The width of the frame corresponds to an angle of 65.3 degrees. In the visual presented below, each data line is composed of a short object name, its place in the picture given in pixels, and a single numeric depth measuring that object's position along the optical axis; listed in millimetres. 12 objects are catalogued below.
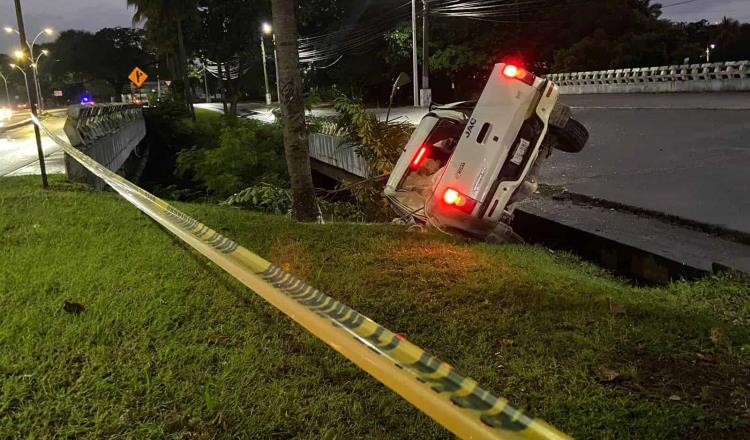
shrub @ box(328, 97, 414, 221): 9102
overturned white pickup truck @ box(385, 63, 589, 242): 5812
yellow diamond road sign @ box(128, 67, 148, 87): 34312
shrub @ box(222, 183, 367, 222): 9211
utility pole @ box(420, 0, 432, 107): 29797
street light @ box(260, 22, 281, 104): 39194
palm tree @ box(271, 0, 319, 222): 6328
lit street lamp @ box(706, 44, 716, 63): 35831
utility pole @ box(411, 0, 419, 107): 30619
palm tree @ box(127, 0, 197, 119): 31750
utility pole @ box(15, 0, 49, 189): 7410
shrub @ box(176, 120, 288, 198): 11992
